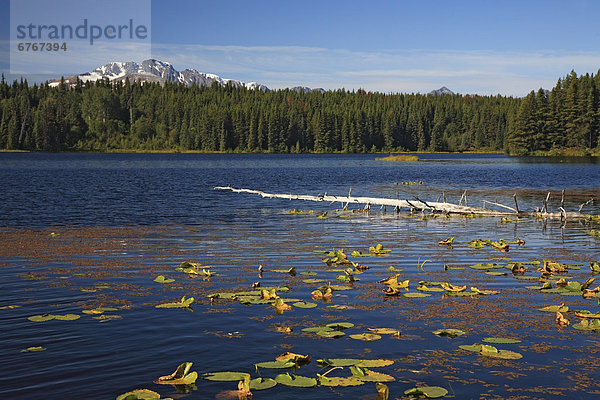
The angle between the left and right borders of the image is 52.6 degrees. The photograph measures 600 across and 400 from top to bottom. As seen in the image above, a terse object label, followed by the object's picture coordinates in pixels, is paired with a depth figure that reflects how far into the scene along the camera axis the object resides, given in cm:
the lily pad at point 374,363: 1054
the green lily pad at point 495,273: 1906
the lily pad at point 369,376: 995
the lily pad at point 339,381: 976
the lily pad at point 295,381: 977
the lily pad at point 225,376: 1007
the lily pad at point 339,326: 1298
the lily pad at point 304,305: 1490
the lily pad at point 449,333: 1254
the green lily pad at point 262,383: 962
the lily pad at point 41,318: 1372
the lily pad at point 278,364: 1051
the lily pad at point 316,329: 1280
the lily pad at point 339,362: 1062
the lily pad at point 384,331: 1262
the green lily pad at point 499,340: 1197
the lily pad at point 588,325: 1291
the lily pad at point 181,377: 973
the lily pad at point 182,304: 1474
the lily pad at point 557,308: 1433
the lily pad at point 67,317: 1384
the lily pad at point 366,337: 1221
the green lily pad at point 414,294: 1600
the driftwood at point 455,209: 3438
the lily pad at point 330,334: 1246
